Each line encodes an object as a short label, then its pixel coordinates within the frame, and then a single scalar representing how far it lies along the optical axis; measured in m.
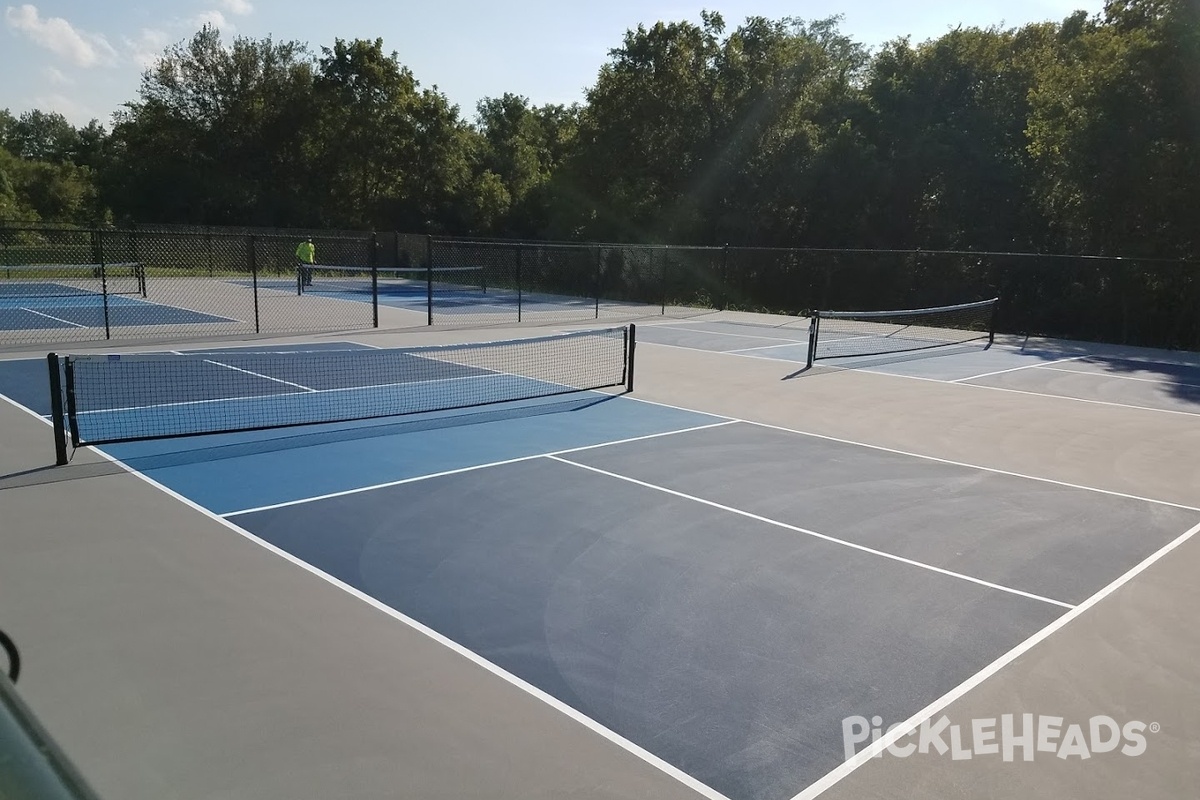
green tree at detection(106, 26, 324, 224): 46.94
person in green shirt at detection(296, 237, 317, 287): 28.31
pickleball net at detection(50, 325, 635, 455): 10.62
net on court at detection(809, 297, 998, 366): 19.05
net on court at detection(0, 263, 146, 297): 26.64
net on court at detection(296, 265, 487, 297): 30.52
